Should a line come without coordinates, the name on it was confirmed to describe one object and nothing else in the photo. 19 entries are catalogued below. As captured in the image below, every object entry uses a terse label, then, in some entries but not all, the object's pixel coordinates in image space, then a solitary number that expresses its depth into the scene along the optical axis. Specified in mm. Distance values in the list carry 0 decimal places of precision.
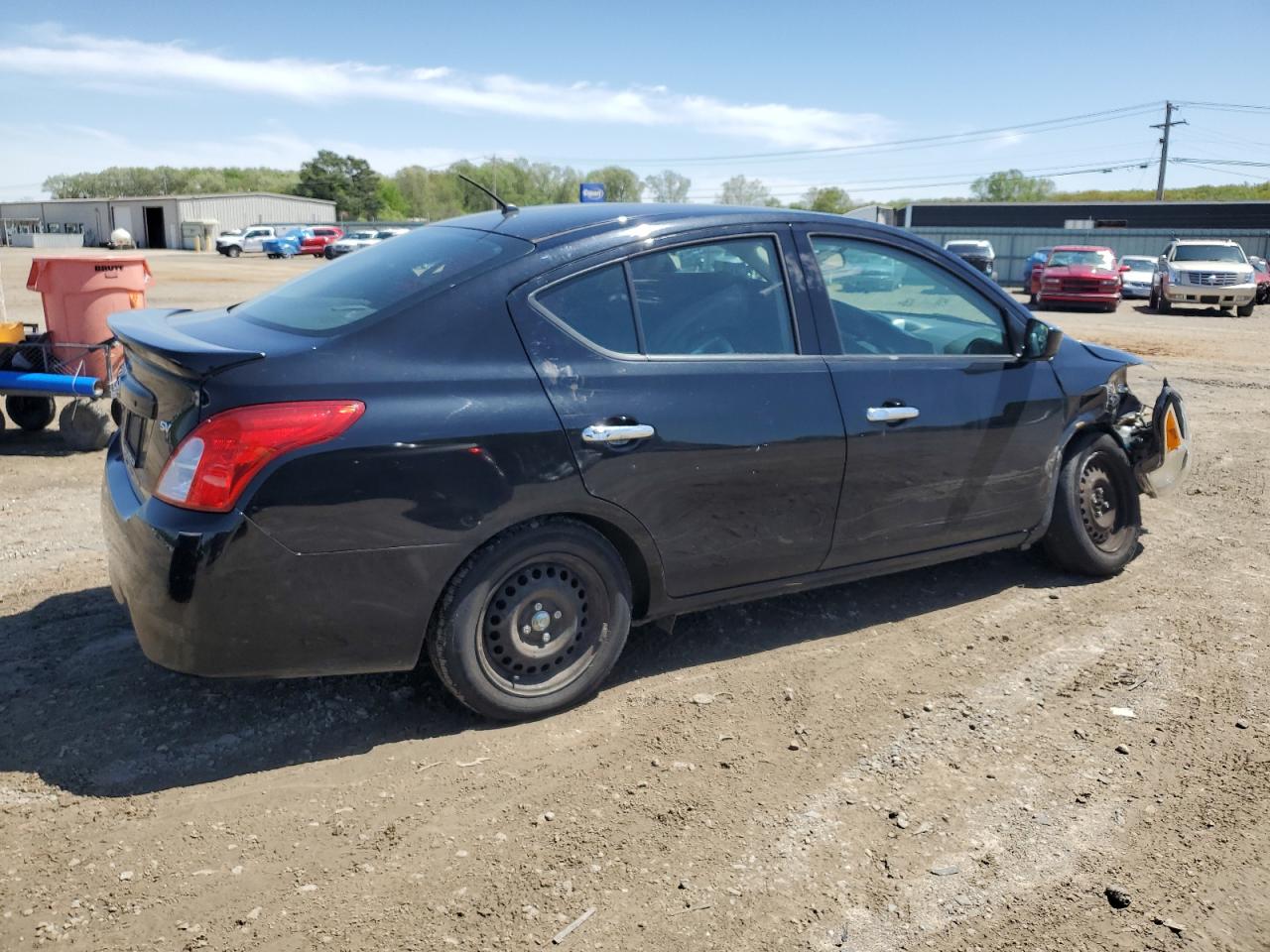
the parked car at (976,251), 31250
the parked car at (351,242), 51375
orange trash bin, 7719
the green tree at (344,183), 96875
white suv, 25594
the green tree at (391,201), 102000
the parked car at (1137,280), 31891
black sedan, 3064
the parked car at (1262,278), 31675
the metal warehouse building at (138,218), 67125
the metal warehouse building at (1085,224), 47375
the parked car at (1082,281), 26031
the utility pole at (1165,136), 76750
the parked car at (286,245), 55875
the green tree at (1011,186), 109000
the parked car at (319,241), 57438
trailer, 7426
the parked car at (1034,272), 27688
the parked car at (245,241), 57875
